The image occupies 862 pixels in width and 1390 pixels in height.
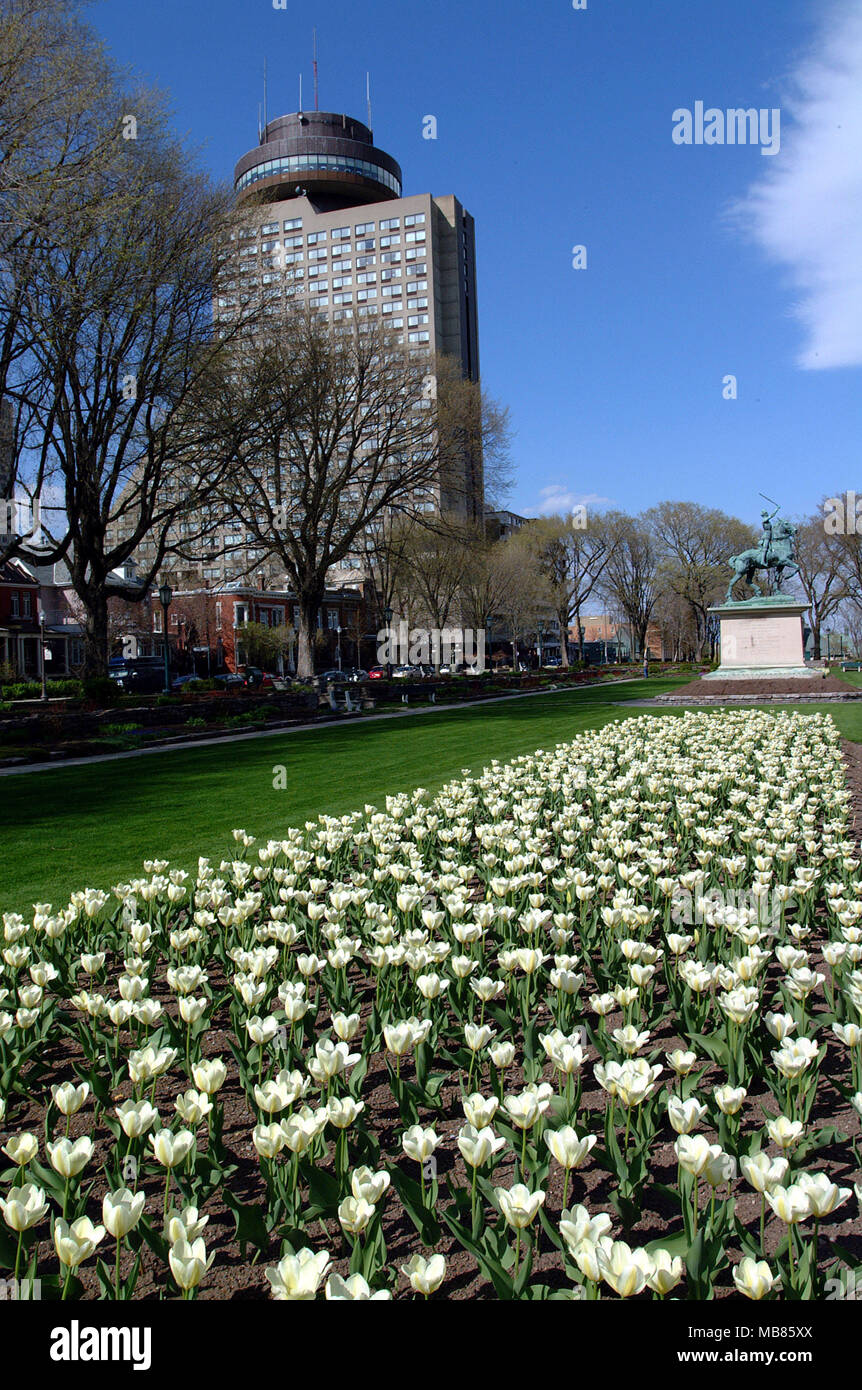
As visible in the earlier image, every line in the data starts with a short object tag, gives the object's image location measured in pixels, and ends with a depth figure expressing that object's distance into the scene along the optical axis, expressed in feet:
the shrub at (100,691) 72.43
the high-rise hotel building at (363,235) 366.63
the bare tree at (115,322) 59.31
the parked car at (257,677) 166.93
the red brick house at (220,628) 220.84
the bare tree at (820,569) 201.16
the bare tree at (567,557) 219.82
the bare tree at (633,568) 223.92
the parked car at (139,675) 149.13
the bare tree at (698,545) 220.84
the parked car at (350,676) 172.76
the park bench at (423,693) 117.70
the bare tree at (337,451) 96.27
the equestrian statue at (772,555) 123.54
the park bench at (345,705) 94.73
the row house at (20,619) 177.78
